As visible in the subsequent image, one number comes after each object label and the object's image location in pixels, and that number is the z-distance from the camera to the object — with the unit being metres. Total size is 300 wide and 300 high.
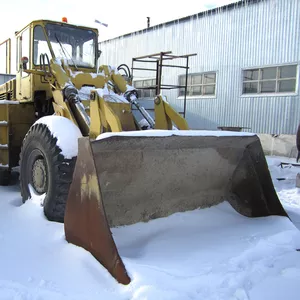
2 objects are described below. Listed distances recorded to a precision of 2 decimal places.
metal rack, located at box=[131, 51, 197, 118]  12.08
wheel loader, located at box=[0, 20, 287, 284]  3.55
